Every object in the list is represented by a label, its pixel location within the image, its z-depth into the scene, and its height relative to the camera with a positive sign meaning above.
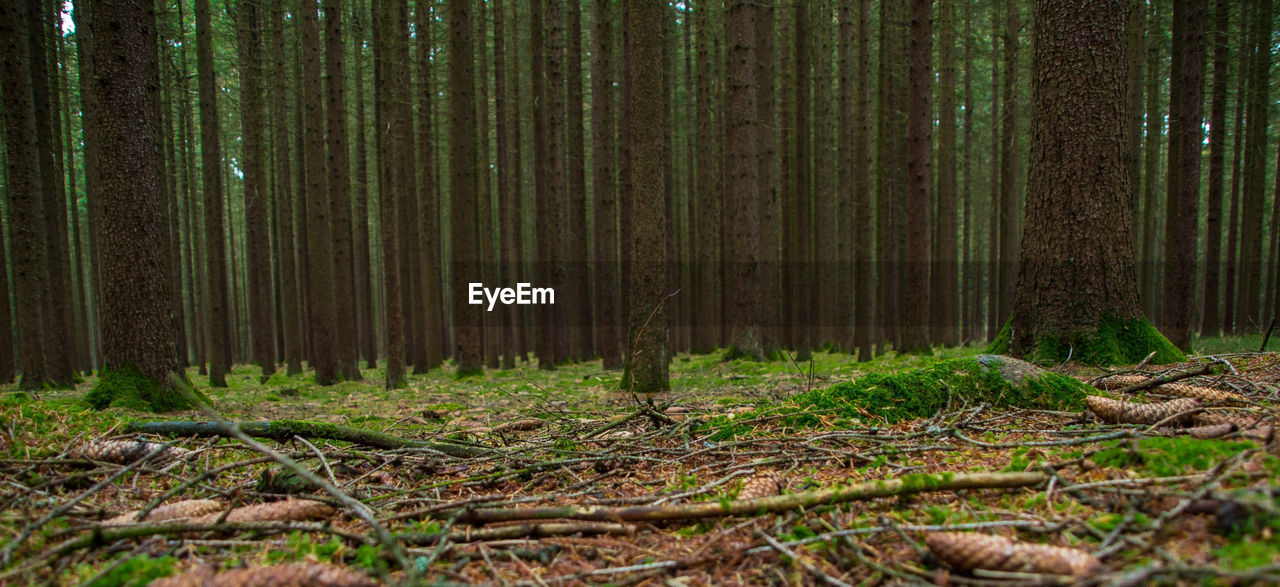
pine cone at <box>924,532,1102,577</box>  1.51 -0.81
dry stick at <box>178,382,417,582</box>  1.49 -0.73
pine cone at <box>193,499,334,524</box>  2.26 -0.97
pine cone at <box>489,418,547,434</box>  4.47 -1.28
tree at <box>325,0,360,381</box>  11.57 +1.84
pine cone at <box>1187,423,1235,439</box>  2.21 -0.70
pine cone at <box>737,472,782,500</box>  2.35 -0.95
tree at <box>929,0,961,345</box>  14.12 +1.06
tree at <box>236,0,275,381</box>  13.55 +1.94
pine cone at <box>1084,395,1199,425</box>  2.66 -0.77
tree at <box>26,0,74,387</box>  11.45 +0.87
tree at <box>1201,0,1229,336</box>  12.05 +1.81
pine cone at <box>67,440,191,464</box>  3.02 -0.95
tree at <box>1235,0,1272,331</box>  14.01 +2.26
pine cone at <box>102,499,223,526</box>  2.24 -0.96
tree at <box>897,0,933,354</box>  11.16 +1.46
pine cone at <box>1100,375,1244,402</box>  2.90 -0.78
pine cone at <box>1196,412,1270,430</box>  2.38 -0.74
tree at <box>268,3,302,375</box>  13.23 +1.73
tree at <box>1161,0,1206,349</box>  9.90 +1.43
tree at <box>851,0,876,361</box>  14.07 +1.75
